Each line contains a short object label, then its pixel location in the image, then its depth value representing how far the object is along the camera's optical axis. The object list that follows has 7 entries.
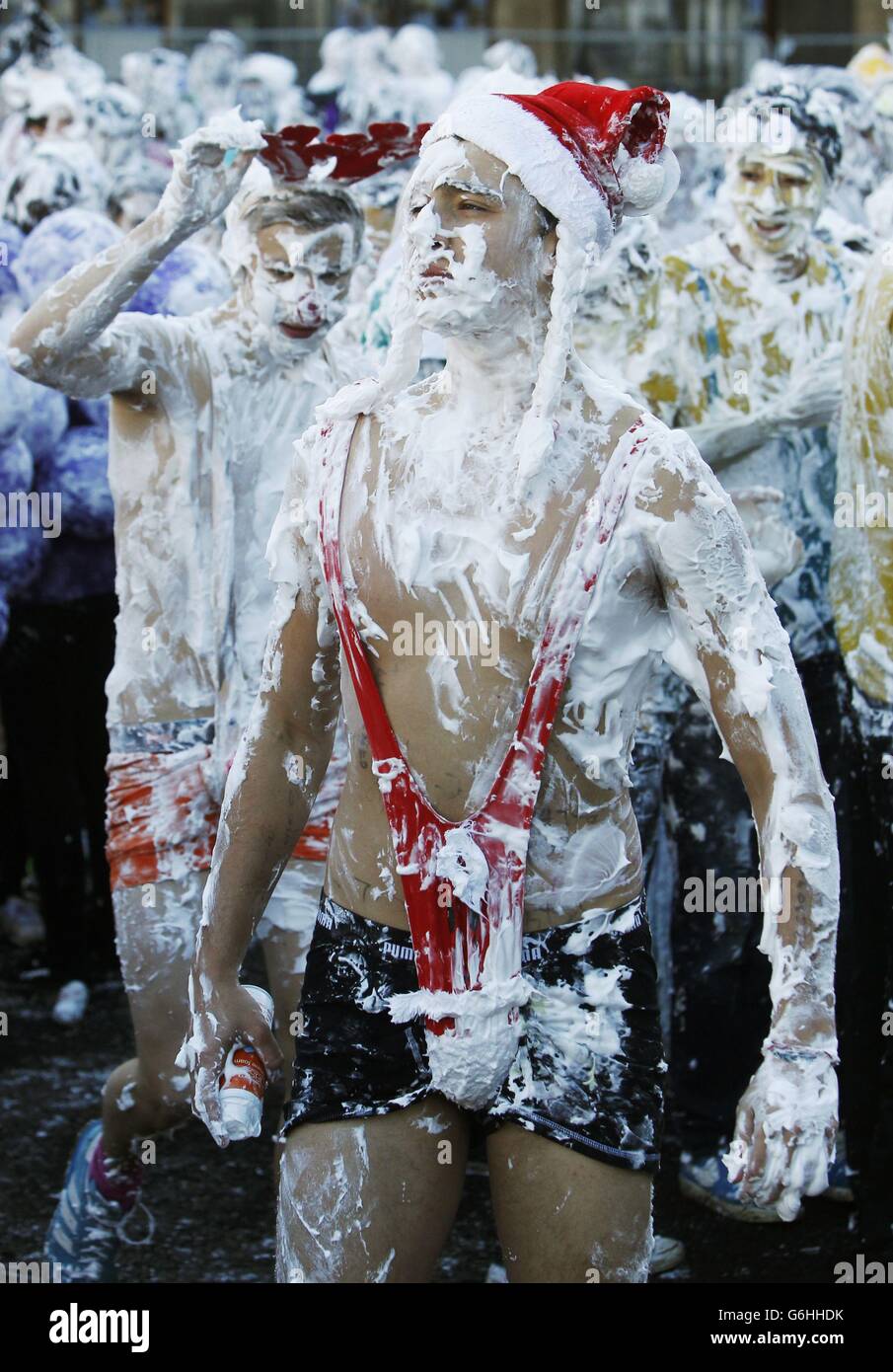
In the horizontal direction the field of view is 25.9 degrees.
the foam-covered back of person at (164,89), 11.06
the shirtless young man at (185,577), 3.75
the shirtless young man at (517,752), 2.44
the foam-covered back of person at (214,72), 13.41
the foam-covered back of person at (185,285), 5.64
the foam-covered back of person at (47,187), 7.02
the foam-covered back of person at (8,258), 5.98
